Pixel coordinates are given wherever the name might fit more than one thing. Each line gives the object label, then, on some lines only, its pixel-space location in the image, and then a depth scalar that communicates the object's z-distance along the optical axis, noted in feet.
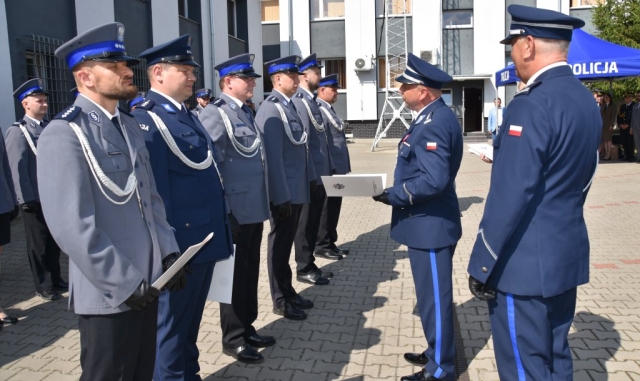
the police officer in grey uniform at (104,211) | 7.41
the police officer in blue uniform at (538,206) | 8.01
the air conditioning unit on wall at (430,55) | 80.94
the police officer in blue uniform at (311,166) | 19.94
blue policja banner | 41.81
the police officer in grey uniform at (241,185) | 13.33
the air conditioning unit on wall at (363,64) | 82.84
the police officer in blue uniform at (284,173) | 15.65
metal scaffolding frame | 82.17
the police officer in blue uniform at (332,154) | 23.47
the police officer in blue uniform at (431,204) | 11.59
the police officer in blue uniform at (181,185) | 10.53
